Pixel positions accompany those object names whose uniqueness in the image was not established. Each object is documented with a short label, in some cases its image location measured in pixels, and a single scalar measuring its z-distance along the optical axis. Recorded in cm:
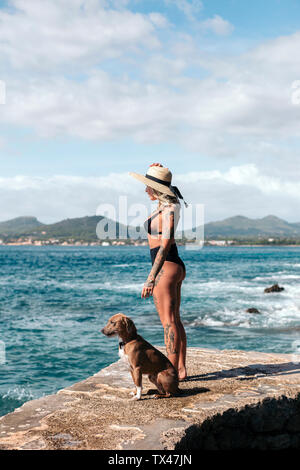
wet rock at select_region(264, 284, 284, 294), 2937
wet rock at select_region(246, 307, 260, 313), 2034
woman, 525
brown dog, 494
